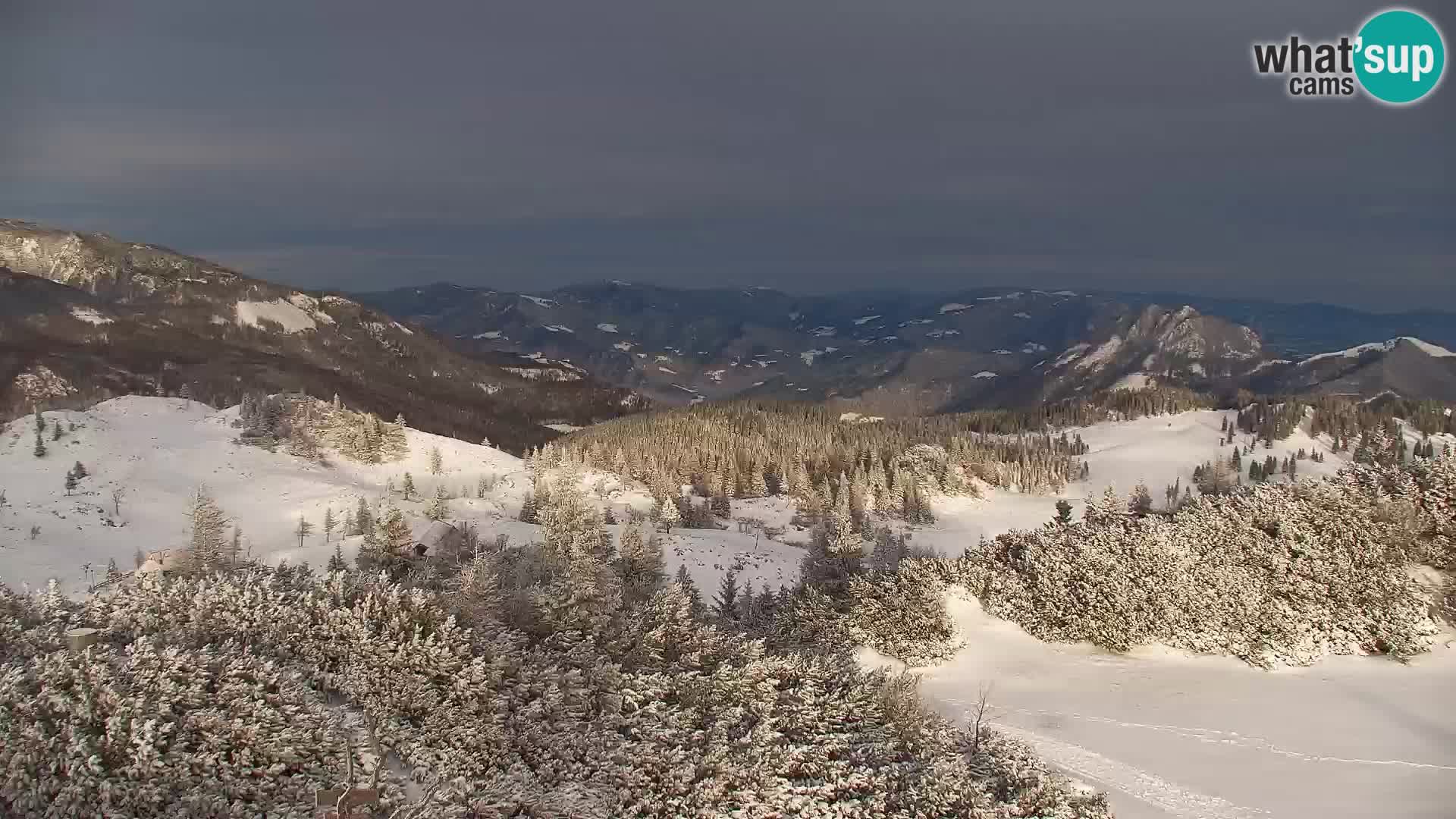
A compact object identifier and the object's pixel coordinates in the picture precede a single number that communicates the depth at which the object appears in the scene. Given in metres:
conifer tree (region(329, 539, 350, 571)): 41.42
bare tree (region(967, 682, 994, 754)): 20.14
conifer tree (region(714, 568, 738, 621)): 38.44
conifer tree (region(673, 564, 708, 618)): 34.03
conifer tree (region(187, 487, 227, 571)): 37.22
